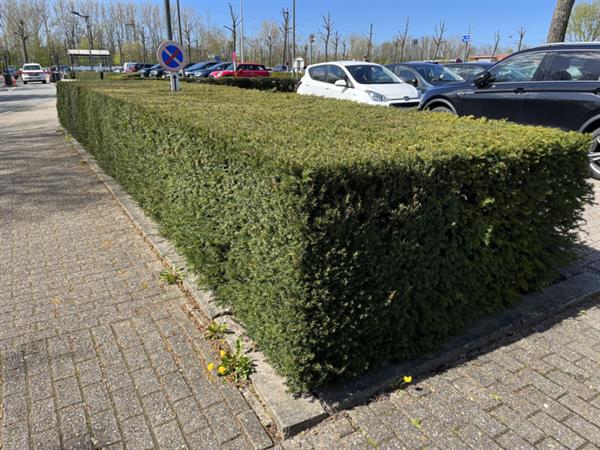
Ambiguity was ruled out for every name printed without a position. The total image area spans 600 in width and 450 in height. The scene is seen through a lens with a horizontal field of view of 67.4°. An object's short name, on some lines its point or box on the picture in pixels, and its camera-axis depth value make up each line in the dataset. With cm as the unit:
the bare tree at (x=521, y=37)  5590
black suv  697
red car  2938
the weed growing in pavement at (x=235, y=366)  279
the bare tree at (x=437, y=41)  5746
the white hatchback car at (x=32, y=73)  4219
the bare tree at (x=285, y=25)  4851
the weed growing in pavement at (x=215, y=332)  321
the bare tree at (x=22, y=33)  6049
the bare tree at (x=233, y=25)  4645
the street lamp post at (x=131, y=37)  7515
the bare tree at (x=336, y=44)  6371
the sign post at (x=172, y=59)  810
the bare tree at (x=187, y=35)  6610
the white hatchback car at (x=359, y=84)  1123
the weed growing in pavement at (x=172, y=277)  406
